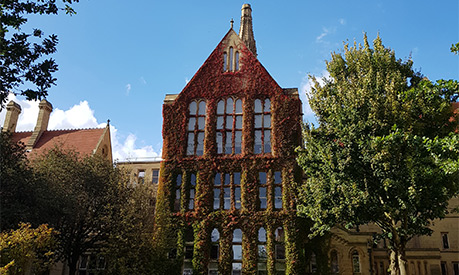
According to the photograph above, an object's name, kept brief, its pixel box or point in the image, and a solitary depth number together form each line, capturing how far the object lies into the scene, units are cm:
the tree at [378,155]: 2344
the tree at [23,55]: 1477
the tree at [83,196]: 3222
